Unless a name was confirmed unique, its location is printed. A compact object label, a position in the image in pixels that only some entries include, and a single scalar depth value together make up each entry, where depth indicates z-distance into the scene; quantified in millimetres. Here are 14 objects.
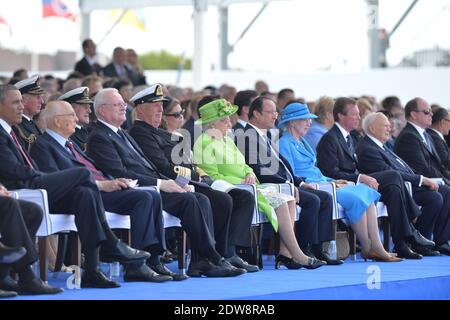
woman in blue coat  19583
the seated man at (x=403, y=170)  21112
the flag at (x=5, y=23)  38536
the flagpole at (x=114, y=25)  36866
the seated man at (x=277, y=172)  18975
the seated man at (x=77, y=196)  15011
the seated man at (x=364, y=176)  20395
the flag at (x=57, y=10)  34953
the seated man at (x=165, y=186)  16743
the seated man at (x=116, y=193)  15823
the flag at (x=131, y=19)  37606
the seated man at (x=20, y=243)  13857
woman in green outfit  18101
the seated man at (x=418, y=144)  22423
